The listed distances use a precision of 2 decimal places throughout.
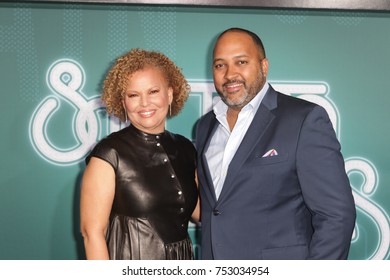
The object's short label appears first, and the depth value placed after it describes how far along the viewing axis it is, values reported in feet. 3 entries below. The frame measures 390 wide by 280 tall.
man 7.04
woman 7.27
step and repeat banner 11.43
